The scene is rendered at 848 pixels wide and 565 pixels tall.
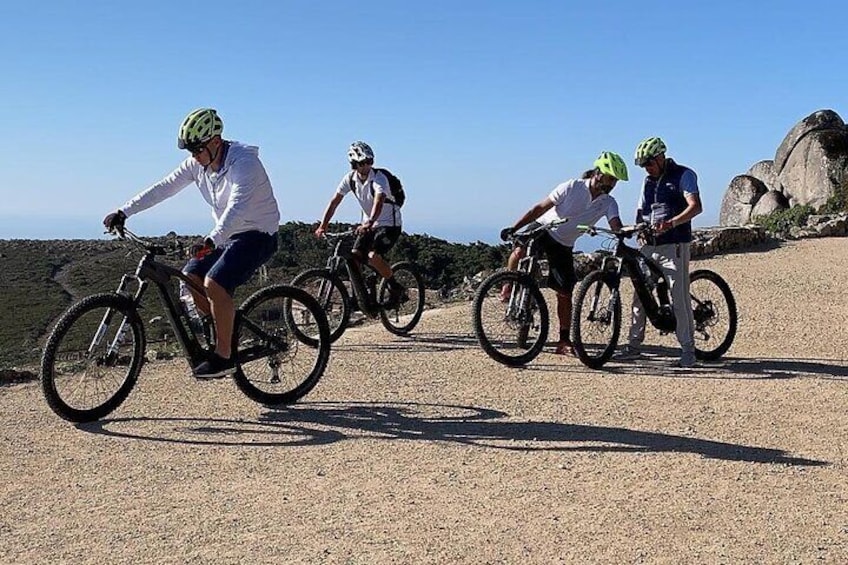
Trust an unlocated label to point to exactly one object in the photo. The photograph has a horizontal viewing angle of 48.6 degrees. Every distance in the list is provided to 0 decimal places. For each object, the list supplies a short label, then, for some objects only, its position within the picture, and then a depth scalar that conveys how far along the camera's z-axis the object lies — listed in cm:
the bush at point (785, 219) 2023
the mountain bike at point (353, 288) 912
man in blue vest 782
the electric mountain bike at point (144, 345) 588
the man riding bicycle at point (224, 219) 606
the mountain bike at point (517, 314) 813
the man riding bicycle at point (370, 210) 921
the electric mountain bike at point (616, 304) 802
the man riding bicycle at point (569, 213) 827
